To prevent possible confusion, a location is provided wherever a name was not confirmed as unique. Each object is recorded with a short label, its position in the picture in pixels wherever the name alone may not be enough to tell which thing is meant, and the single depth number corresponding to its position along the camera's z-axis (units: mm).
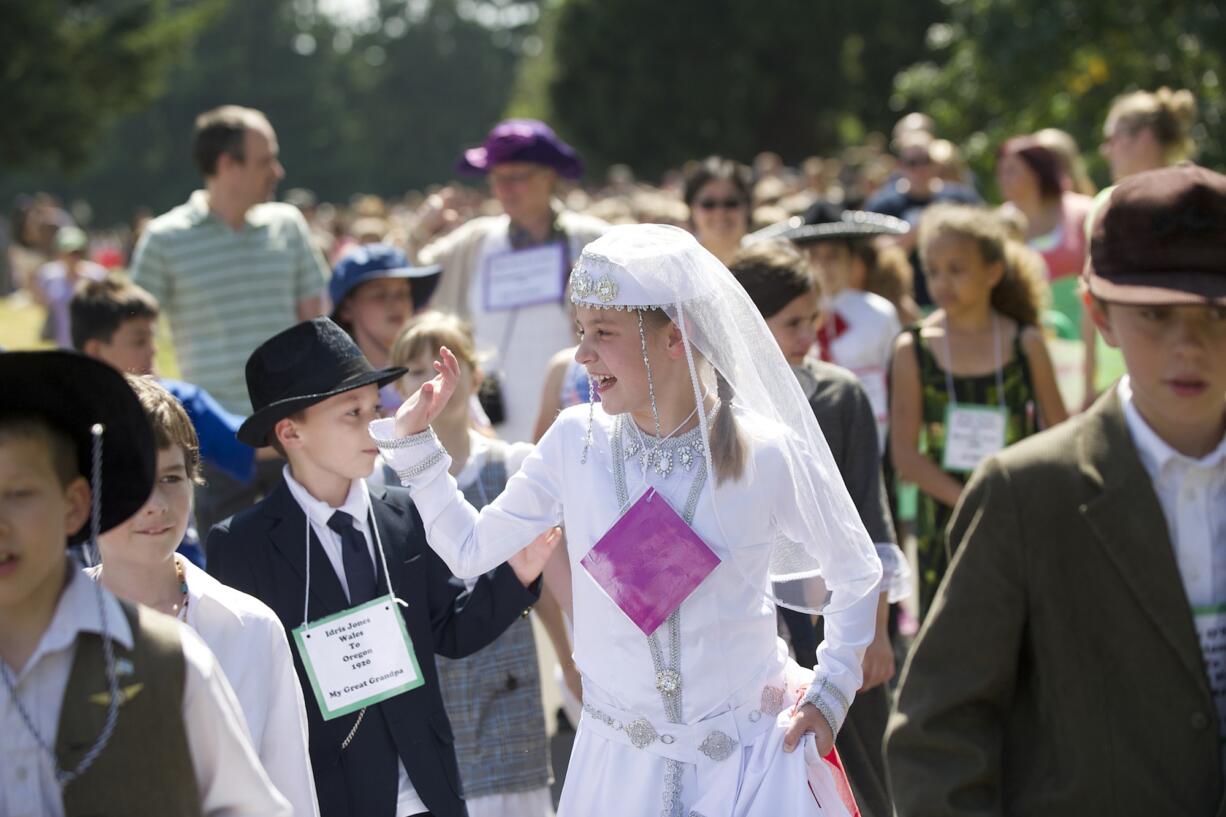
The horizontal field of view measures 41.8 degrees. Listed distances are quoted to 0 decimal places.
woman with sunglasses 7898
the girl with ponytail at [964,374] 6250
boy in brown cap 2582
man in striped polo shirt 7539
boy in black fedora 4078
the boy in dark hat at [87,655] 2479
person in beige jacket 7430
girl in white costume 3602
